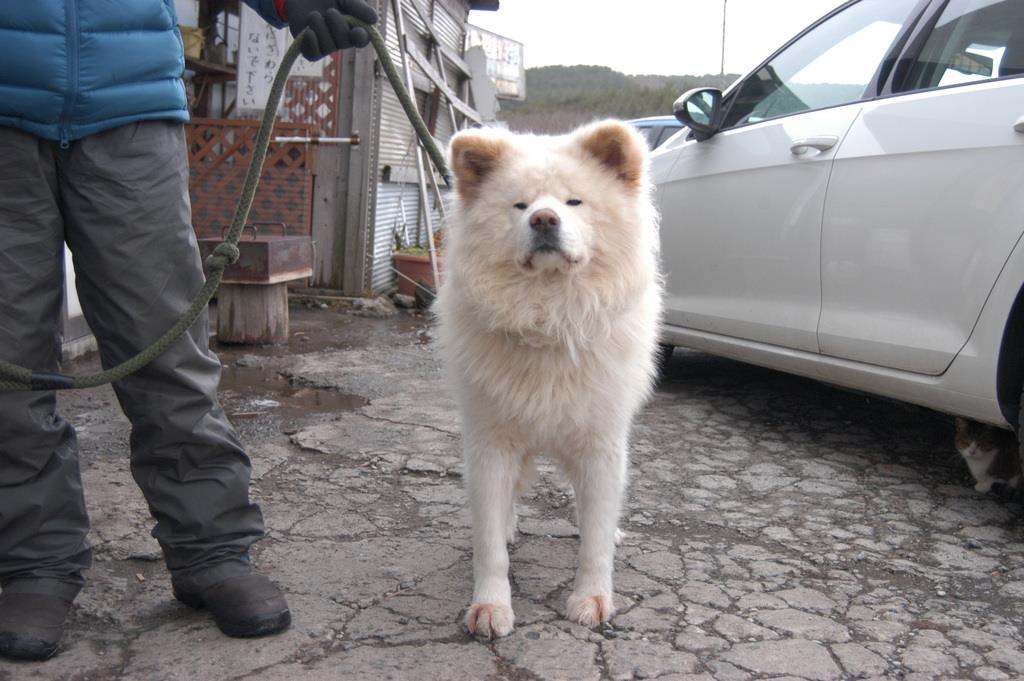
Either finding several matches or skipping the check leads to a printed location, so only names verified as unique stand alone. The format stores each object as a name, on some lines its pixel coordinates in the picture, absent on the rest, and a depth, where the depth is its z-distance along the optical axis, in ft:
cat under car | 11.60
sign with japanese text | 24.99
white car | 10.24
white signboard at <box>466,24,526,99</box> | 79.36
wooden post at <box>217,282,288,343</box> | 20.44
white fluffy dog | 8.48
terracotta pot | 28.02
